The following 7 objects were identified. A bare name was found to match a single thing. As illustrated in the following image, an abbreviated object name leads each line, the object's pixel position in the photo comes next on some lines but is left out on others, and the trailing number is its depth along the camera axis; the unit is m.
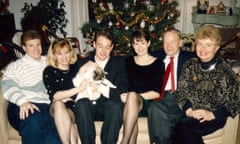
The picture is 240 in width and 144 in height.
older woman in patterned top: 1.85
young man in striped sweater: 1.93
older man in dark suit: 1.97
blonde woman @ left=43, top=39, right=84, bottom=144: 1.93
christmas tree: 3.96
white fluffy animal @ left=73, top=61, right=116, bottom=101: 1.99
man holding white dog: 1.92
